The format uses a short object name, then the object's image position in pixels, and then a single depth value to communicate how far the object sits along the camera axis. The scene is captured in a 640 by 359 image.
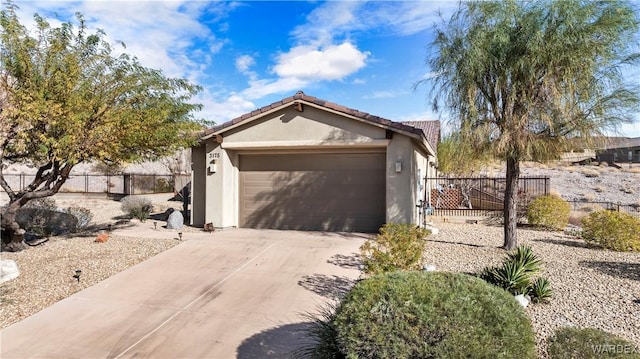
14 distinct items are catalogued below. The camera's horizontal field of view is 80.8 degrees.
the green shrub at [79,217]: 12.04
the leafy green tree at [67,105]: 7.74
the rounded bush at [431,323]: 2.94
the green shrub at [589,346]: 3.37
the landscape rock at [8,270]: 7.02
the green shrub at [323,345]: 3.43
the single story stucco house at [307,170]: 11.20
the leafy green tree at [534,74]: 8.66
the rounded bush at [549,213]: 13.82
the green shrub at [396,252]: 5.89
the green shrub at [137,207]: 14.49
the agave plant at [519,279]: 5.87
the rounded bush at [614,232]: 9.77
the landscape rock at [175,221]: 12.42
